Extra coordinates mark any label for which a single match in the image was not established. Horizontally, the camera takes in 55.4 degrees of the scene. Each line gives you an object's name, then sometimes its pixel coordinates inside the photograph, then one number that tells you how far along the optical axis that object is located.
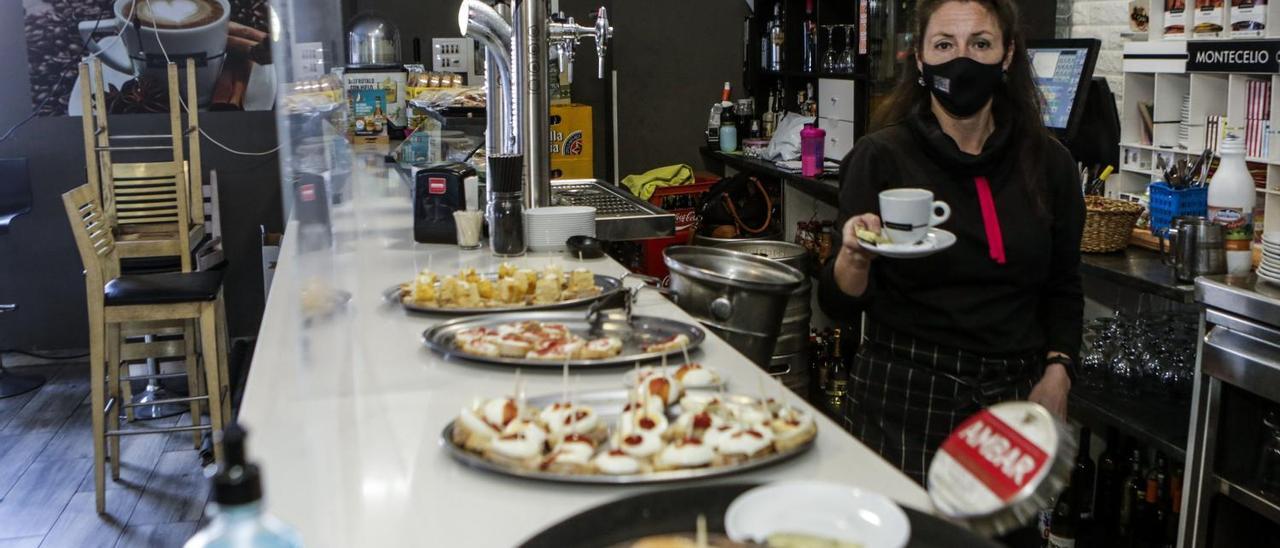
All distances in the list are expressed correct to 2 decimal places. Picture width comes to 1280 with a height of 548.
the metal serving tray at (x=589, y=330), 1.92
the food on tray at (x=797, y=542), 1.18
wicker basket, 3.30
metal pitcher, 2.87
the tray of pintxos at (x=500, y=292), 2.36
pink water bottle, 5.25
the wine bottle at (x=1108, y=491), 3.54
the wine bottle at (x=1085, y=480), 3.57
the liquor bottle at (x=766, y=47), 6.65
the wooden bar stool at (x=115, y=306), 4.41
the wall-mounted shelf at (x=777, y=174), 5.03
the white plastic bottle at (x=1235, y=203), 2.92
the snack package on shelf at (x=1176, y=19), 3.71
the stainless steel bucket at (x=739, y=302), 2.29
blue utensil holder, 3.24
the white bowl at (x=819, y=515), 1.20
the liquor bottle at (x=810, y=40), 6.00
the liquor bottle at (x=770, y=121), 6.52
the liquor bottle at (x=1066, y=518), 3.54
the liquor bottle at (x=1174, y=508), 3.27
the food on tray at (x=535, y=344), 1.94
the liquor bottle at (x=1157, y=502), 3.36
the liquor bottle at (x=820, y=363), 5.37
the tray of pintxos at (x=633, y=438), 1.41
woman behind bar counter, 2.22
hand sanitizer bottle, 0.78
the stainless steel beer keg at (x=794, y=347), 3.89
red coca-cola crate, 5.71
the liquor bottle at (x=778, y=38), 6.36
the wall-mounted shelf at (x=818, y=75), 5.42
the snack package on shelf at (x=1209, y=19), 3.58
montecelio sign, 3.29
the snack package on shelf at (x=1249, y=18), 3.40
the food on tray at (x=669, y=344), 1.95
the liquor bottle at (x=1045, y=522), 3.53
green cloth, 6.35
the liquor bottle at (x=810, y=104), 5.98
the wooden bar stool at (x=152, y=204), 5.40
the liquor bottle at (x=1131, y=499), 3.45
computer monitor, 3.69
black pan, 1.19
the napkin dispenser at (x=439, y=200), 3.16
